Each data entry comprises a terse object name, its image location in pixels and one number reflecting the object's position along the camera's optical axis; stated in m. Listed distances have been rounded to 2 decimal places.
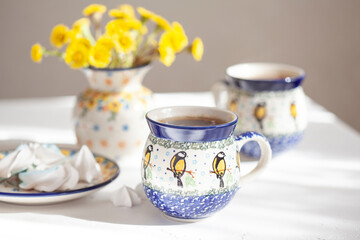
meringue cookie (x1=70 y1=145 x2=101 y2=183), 0.83
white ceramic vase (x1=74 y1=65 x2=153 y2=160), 0.96
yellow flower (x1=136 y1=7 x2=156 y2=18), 0.99
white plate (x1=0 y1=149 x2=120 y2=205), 0.74
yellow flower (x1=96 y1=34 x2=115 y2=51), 0.90
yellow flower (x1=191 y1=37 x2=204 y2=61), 0.99
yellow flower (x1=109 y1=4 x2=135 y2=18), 0.97
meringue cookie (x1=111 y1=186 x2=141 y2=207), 0.79
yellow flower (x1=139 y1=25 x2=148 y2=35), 1.01
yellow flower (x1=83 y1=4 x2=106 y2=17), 1.02
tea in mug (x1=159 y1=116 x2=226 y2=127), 0.78
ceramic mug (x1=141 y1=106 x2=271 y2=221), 0.70
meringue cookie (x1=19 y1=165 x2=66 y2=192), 0.78
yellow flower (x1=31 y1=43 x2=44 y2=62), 0.94
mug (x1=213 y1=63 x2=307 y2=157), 0.96
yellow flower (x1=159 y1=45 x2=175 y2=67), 0.94
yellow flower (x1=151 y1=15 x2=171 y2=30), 0.98
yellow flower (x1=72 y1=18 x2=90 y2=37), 0.94
